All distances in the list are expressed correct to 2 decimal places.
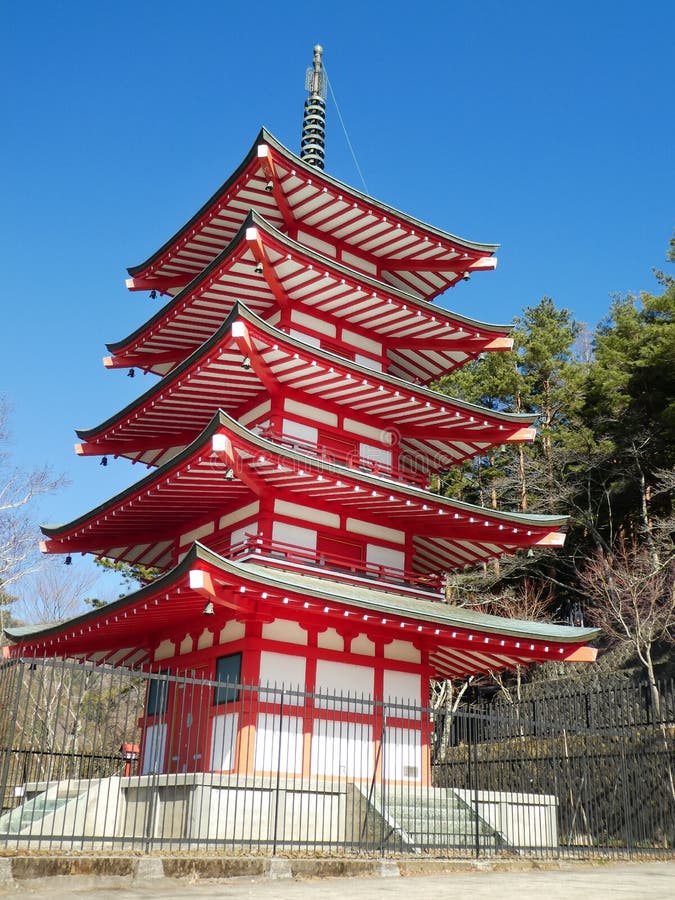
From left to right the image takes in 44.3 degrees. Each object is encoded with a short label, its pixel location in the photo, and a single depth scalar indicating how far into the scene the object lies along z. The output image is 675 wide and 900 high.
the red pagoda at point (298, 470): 16.09
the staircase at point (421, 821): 13.05
